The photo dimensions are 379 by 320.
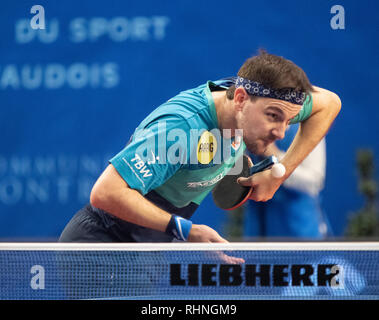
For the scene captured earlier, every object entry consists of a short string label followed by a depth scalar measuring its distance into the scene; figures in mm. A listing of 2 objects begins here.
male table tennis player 6273
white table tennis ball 7055
